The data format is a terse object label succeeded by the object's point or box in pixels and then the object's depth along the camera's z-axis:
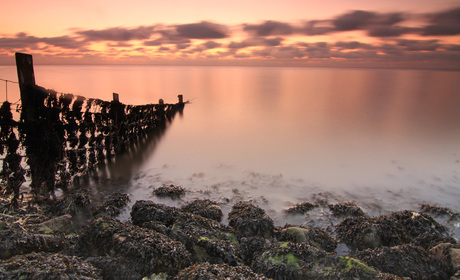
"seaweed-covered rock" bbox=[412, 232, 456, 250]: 4.57
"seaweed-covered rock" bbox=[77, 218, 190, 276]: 3.37
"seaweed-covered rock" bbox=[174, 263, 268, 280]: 2.89
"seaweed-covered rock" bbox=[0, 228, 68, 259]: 3.65
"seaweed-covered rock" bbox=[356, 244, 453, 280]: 3.71
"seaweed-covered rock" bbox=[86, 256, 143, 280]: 3.25
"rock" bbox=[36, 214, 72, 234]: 4.57
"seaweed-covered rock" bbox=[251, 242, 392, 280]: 3.24
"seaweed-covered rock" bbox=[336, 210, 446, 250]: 4.67
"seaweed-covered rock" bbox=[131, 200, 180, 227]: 4.98
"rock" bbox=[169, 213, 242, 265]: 3.81
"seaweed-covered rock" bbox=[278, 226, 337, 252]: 4.55
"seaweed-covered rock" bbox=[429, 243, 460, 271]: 3.72
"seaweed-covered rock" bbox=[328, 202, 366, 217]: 5.87
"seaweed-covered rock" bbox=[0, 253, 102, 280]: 2.73
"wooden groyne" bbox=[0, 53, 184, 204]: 6.08
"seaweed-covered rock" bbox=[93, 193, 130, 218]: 5.79
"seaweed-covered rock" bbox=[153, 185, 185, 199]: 6.95
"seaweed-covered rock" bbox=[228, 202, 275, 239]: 4.90
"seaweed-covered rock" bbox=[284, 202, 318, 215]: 6.16
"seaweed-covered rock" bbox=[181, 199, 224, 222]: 5.57
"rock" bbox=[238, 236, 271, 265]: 4.18
